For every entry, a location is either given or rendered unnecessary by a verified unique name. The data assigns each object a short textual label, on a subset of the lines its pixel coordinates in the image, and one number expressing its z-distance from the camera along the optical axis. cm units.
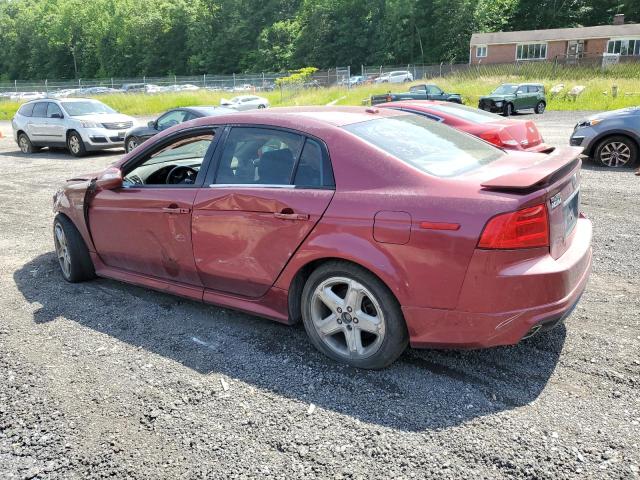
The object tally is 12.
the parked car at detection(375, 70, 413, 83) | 4594
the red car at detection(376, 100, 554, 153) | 814
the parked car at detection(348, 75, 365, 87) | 4279
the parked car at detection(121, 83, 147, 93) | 4944
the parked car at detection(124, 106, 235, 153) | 1284
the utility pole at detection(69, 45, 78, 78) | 9444
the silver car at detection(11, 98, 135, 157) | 1517
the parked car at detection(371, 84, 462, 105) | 2417
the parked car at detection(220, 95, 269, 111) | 3075
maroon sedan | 291
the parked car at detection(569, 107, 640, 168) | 960
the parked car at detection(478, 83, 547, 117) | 2589
